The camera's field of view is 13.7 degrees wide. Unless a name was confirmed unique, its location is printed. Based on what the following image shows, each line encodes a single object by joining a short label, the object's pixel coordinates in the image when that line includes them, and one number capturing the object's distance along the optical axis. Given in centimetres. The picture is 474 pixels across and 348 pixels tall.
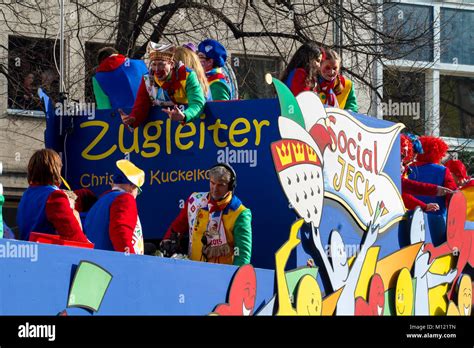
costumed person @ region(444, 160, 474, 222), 1826
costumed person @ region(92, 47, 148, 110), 1552
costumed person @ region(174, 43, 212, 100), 1450
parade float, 1248
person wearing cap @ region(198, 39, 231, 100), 1536
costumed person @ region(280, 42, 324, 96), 1472
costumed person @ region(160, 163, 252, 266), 1292
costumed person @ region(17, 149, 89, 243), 1131
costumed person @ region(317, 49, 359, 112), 1525
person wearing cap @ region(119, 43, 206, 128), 1420
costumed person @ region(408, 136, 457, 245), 1799
